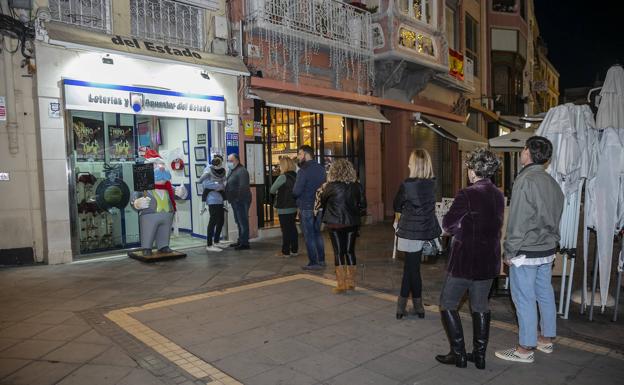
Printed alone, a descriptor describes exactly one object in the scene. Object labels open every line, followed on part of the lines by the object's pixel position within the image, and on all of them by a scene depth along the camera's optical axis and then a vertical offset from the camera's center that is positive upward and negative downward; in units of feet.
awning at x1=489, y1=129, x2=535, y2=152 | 26.76 +1.30
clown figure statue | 27.35 -1.84
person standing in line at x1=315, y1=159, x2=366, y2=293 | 19.93 -1.93
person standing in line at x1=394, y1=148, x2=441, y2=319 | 16.29 -1.72
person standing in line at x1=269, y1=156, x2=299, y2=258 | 28.75 -2.19
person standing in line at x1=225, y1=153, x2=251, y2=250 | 31.12 -1.65
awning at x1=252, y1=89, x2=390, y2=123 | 35.88 +5.22
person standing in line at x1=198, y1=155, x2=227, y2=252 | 31.35 -1.44
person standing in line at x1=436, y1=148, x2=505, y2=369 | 12.34 -2.34
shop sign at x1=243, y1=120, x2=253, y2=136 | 36.11 +3.35
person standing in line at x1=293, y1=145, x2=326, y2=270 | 25.43 -1.56
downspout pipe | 25.55 +4.41
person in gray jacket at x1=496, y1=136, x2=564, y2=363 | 12.77 -2.13
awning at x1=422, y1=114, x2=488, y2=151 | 52.51 +3.62
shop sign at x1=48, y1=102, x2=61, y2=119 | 26.40 +3.72
